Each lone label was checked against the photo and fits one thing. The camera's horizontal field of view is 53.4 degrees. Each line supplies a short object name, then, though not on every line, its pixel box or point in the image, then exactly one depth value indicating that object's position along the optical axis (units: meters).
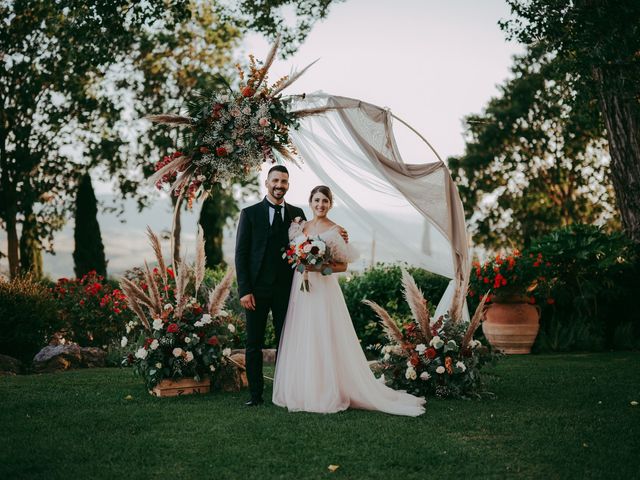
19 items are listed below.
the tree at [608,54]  7.90
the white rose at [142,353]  6.79
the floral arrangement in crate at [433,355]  6.57
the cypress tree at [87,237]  18.77
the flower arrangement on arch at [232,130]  6.55
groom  6.26
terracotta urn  10.09
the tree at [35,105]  18.80
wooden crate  6.79
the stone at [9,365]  8.32
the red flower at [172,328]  6.81
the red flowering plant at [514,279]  10.09
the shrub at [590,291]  10.38
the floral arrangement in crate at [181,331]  6.82
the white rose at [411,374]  6.58
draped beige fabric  6.78
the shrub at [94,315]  10.34
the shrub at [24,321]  8.95
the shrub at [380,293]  11.02
